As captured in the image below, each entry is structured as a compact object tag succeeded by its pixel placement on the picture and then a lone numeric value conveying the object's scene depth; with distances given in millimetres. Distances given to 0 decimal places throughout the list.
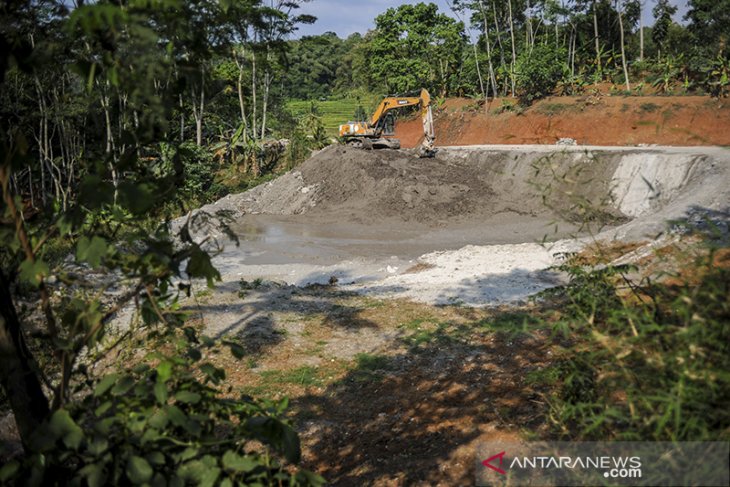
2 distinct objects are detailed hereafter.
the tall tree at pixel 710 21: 32906
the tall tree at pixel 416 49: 47781
